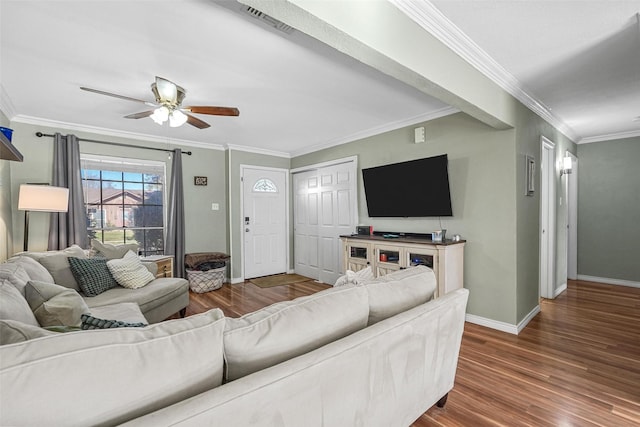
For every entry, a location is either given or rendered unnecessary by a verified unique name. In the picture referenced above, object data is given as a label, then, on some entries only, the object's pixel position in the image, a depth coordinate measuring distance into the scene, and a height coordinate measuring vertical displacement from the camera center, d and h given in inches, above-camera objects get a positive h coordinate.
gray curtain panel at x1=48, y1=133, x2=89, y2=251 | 143.9 +7.1
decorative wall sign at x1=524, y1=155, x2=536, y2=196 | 121.5 +14.2
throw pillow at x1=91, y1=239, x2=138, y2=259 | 130.5 -17.4
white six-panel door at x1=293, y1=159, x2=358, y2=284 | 182.7 -3.6
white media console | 118.0 -20.4
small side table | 148.3 -27.5
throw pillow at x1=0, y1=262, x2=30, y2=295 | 68.9 -15.4
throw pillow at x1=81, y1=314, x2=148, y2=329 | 42.2 -16.3
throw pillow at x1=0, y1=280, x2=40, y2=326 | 49.5 -16.9
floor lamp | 119.2 +5.6
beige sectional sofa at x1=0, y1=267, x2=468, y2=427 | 26.6 -19.3
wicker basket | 174.6 -41.4
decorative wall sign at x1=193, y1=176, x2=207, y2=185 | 190.7 +20.6
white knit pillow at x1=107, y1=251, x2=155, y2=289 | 112.0 -23.7
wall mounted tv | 132.9 +10.8
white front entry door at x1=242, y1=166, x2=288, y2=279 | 206.5 -7.0
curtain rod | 143.4 +38.1
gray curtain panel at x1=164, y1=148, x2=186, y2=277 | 177.6 -5.3
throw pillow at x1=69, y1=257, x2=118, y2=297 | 104.6 -23.2
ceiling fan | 100.1 +37.2
